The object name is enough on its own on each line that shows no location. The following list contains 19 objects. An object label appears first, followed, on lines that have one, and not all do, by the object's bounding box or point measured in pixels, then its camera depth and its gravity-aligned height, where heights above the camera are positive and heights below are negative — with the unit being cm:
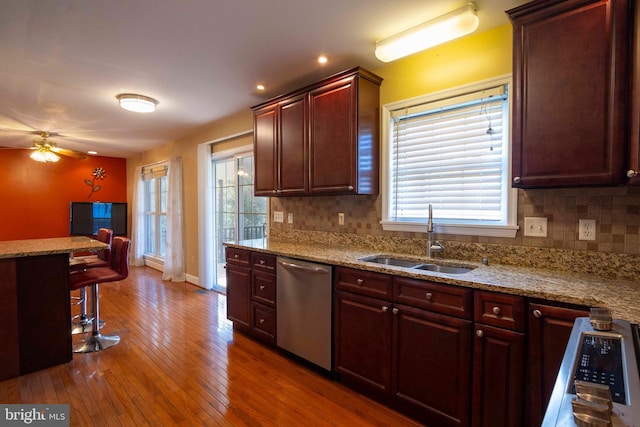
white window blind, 214 +35
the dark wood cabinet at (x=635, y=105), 141 +44
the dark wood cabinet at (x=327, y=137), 251 +59
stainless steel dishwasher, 232 -78
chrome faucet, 224 -26
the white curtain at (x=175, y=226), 522 -30
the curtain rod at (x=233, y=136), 402 +94
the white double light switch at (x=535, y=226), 192 -12
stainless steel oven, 57 -37
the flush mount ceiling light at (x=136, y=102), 332 +109
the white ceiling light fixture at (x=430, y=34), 186 +107
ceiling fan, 449 +77
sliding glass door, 423 +3
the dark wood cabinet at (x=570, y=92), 148 +56
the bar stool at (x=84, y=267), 301 -57
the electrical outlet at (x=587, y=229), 177 -12
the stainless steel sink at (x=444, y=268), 209 -41
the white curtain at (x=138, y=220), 656 -26
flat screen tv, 655 -21
